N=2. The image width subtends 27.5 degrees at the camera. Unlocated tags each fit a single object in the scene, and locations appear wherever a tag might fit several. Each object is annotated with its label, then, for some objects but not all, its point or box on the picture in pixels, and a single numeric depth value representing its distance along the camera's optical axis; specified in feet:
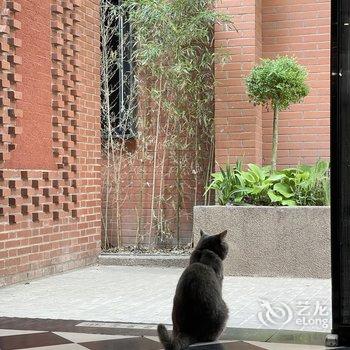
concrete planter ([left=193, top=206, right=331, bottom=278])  19.61
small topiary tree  20.97
